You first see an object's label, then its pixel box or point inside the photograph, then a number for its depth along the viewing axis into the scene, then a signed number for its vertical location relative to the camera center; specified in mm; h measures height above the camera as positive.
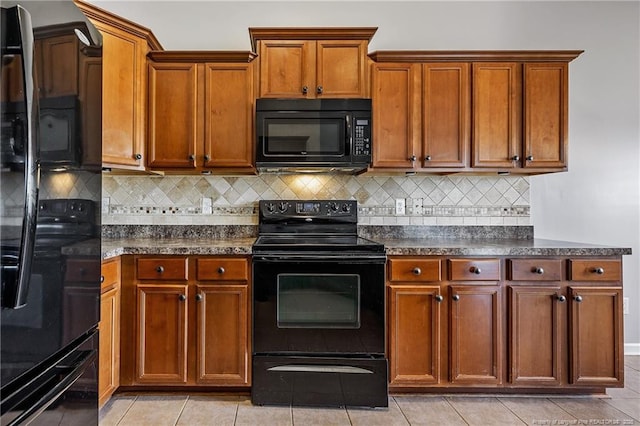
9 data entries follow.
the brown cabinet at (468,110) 2436 +698
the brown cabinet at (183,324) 2121 -642
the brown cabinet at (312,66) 2408 +980
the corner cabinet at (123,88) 2232 +794
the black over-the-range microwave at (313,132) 2355 +531
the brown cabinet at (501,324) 2119 -641
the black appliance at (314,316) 2088 -593
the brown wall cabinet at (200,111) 2428 +686
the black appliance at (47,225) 959 -36
